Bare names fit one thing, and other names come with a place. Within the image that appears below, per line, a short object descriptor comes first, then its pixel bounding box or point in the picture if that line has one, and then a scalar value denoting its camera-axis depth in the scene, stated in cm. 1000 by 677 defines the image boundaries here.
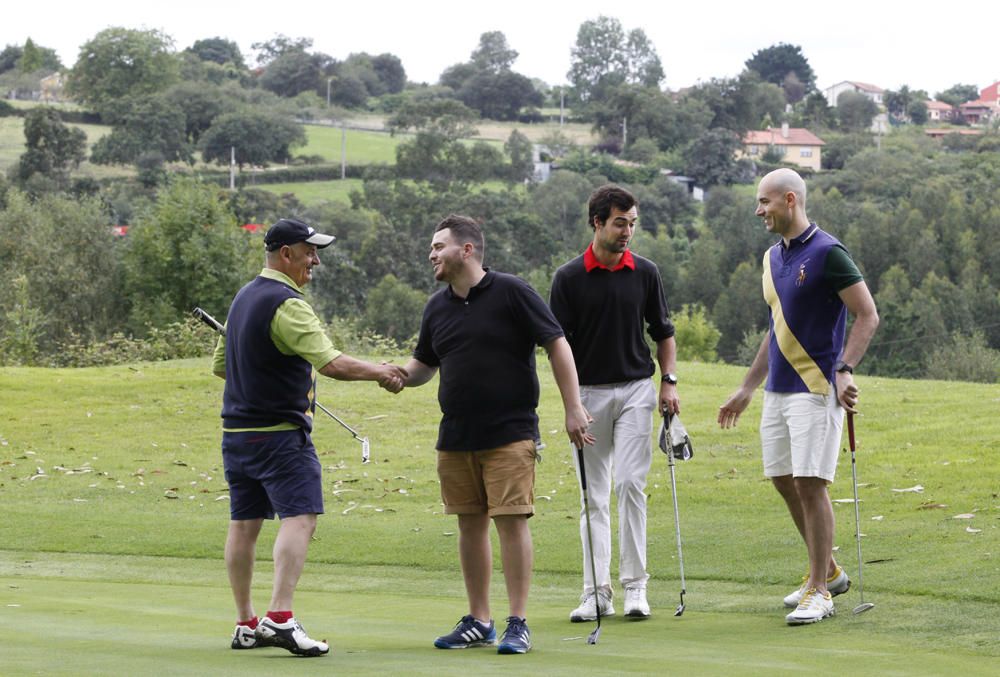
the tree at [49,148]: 10632
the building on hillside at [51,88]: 16875
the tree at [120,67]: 15512
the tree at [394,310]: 7738
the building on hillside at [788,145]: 15950
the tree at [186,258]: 4509
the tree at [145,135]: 12250
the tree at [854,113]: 19588
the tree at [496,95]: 19438
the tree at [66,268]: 5244
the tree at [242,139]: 13225
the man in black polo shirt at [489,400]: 763
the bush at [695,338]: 7175
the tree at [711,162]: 14012
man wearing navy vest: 734
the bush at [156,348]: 3356
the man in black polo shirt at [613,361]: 877
